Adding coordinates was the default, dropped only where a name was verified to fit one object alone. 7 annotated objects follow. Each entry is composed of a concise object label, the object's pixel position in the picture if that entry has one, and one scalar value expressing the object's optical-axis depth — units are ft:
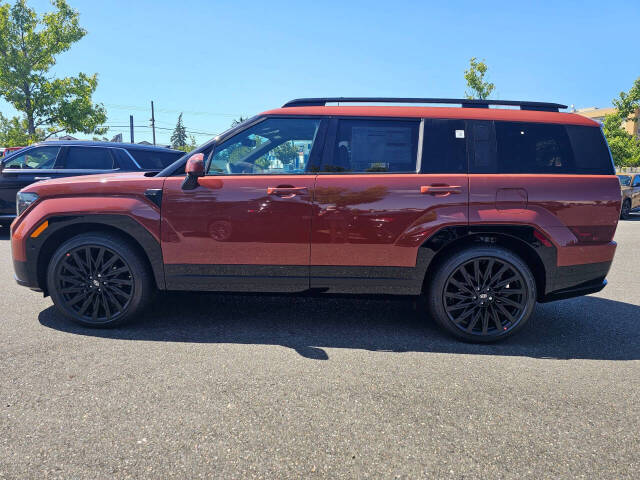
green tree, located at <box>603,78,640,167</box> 95.40
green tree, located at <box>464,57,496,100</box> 97.50
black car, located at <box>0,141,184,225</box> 28.60
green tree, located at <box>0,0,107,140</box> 66.49
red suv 11.65
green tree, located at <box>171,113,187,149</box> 358.64
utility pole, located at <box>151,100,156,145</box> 198.39
